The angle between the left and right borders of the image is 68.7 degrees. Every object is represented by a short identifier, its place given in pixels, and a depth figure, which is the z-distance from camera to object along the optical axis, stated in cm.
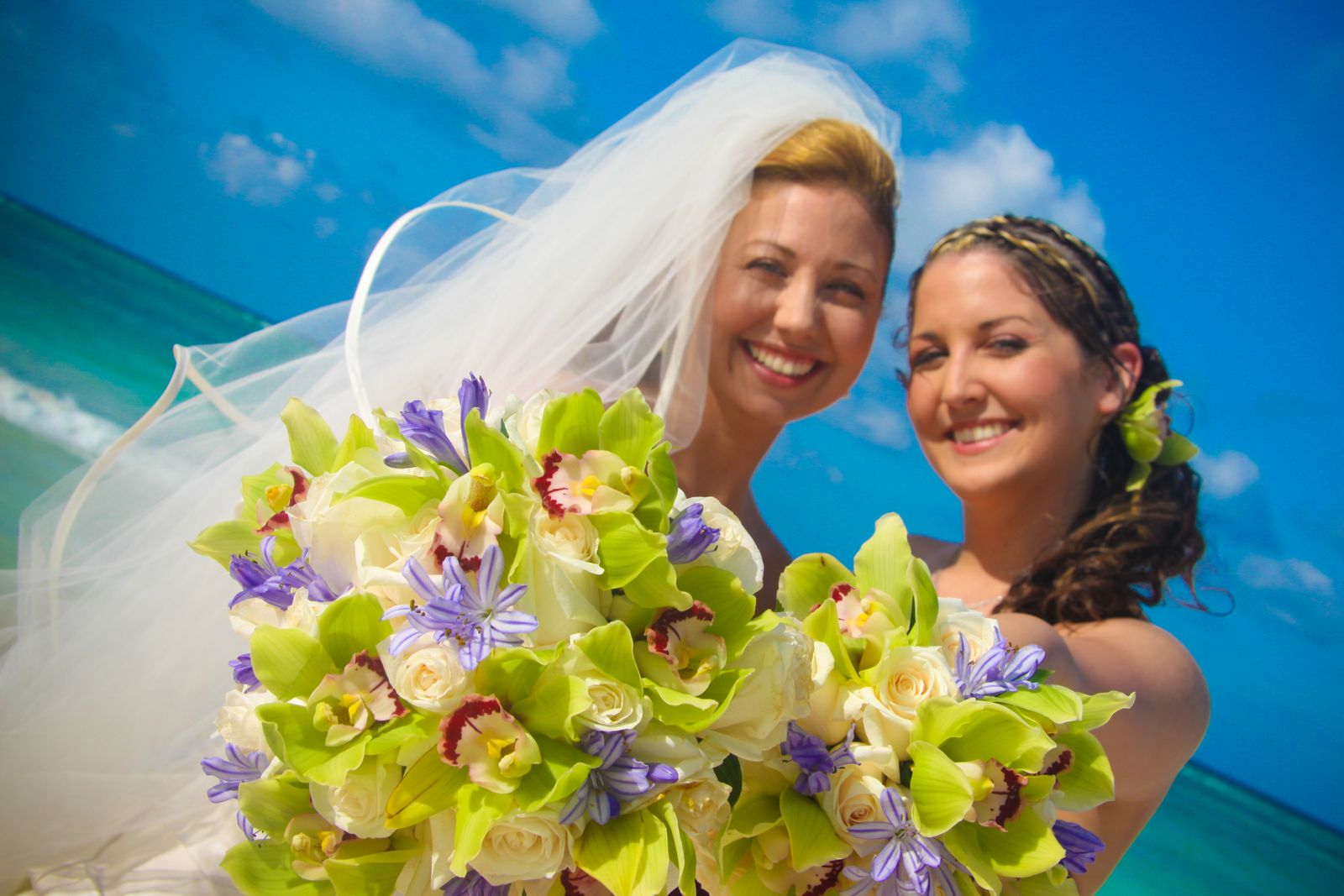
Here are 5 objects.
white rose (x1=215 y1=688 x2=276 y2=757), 77
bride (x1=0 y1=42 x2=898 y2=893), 136
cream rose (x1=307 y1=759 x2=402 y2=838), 66
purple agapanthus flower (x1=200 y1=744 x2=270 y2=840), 78
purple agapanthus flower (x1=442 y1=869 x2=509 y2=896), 70
